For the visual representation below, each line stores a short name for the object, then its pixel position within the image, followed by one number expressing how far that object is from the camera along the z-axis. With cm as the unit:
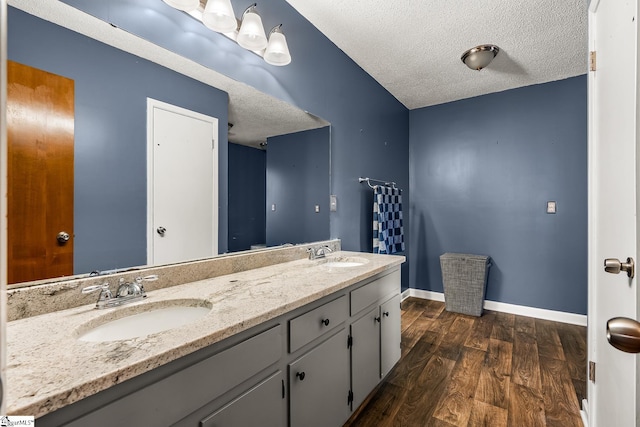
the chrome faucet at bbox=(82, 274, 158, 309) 95
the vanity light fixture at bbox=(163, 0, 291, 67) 133
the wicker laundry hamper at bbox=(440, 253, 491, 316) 307
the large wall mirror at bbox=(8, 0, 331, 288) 94
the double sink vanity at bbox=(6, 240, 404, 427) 57
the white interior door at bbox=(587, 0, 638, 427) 81
